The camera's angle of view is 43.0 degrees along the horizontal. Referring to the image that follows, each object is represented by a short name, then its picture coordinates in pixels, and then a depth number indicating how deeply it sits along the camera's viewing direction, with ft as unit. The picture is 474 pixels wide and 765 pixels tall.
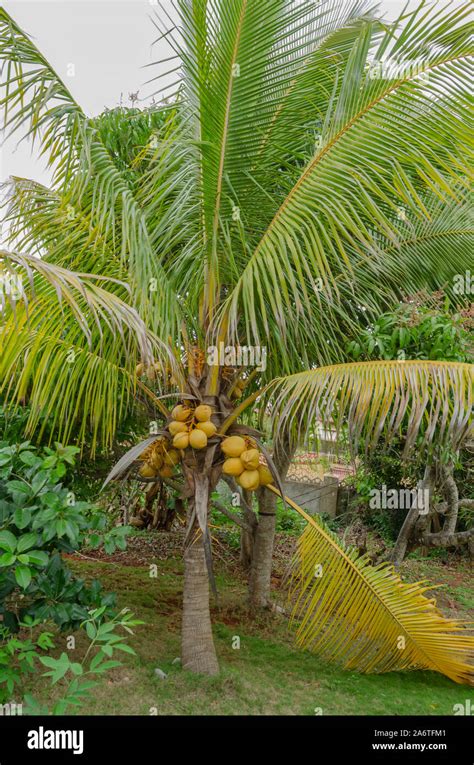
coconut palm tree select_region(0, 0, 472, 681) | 9.79
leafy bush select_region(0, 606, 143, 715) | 7.41
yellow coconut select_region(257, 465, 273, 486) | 11.40
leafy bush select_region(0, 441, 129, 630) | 8.20
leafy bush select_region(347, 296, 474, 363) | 11.93
